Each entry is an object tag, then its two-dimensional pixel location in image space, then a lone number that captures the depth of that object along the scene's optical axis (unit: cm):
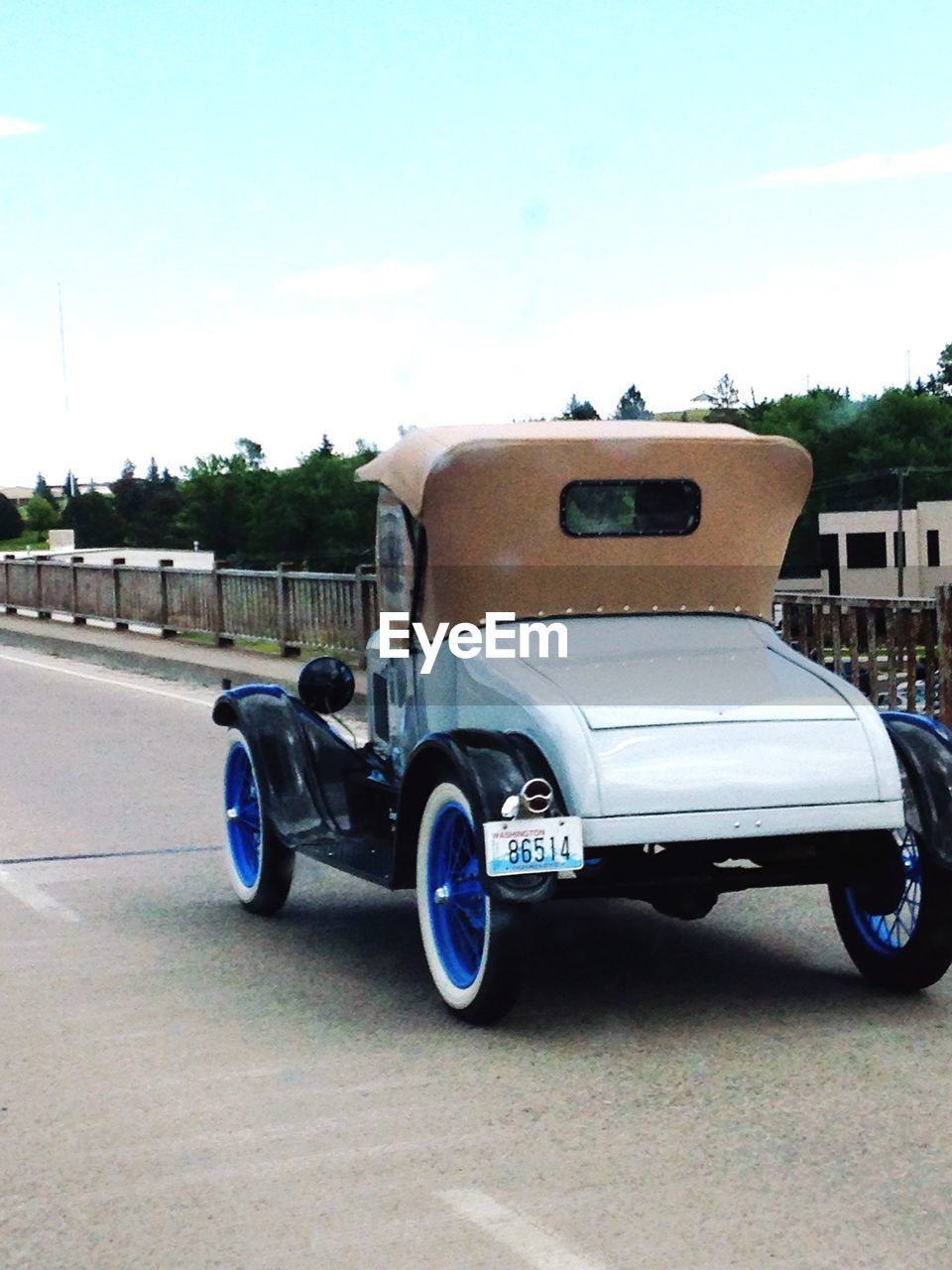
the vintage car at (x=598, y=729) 591
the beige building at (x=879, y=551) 12350
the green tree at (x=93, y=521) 18338
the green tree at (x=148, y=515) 18850
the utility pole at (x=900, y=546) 10754
